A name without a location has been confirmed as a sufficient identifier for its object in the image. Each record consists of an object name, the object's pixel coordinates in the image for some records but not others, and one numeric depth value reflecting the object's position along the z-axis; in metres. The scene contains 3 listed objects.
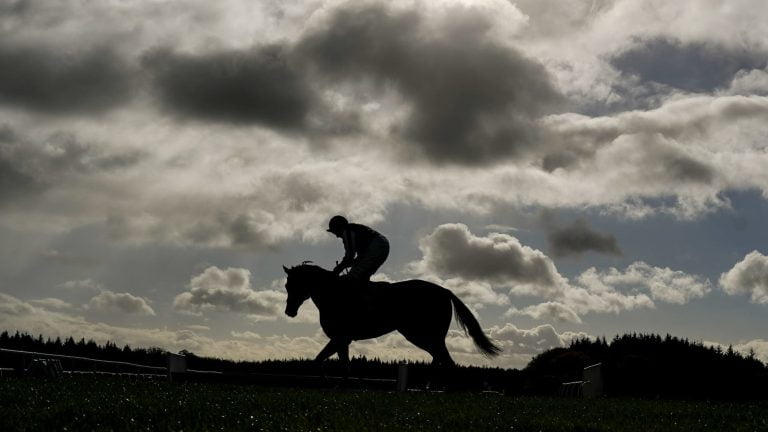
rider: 17.62
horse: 17.52
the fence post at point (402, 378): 19.56
